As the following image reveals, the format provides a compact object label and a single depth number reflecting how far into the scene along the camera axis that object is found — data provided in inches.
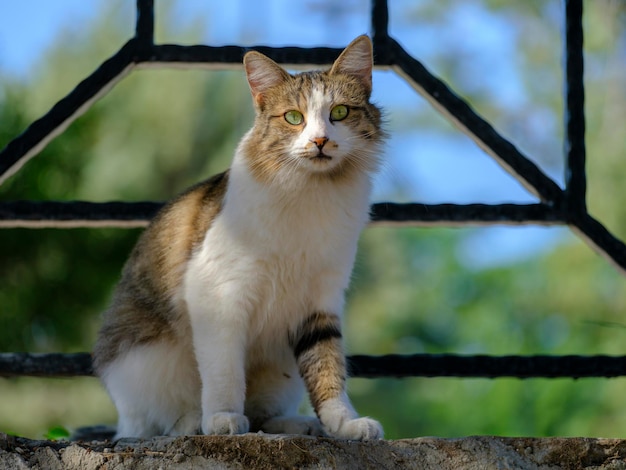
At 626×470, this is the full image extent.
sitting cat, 179.5
